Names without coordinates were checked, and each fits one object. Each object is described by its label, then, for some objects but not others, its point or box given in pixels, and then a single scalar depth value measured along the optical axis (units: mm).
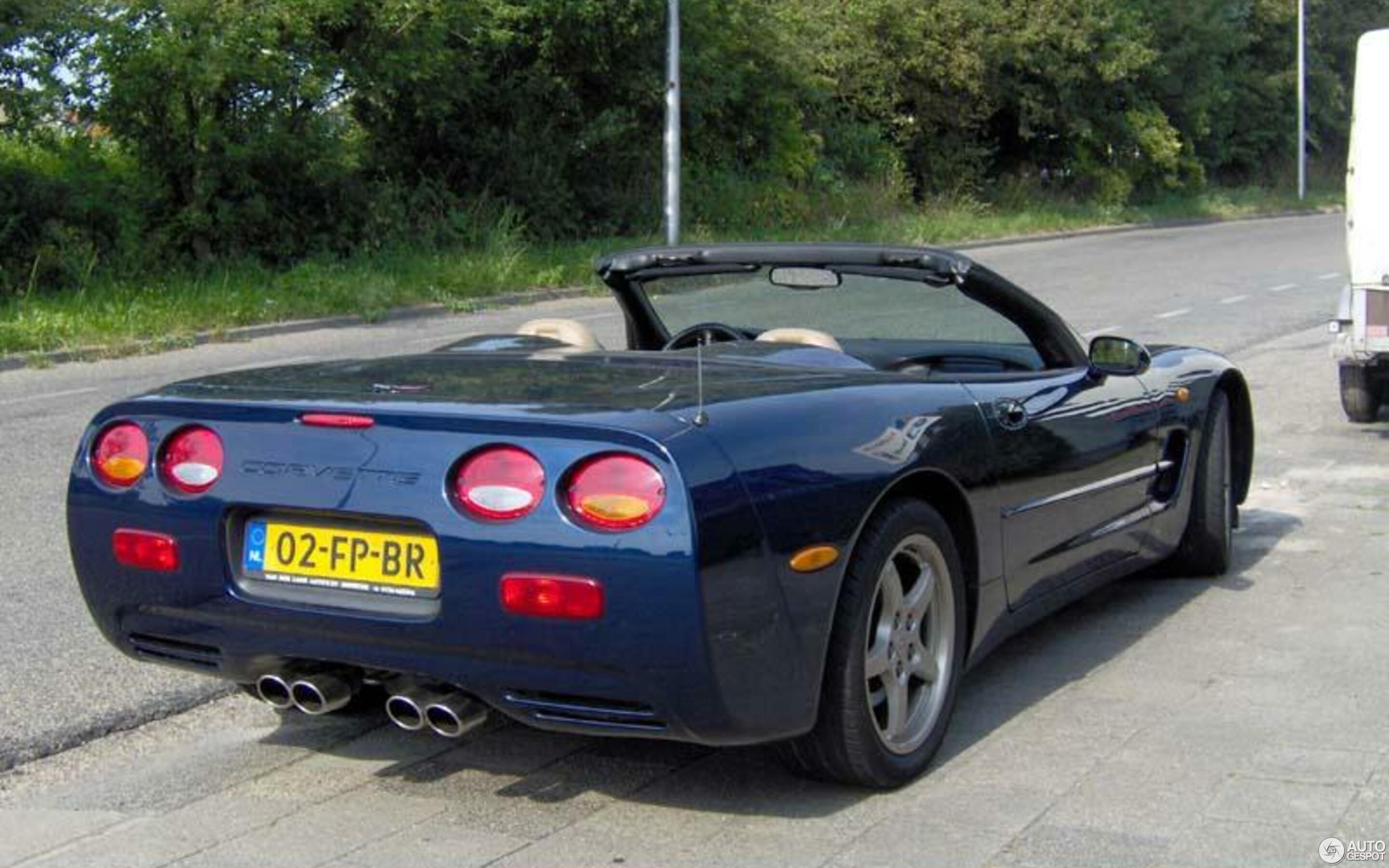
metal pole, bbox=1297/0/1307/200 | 47938
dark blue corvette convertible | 3648
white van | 9922
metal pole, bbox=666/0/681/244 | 24203
